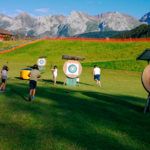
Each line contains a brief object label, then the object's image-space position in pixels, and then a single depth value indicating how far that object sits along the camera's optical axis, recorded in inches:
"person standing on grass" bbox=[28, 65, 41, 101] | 491.8
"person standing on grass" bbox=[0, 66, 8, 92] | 577.2
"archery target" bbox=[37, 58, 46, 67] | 1642.5
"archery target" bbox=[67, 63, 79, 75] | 842.2
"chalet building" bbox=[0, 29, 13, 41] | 4053.6
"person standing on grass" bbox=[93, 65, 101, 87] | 919.0
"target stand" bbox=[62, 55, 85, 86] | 839.9
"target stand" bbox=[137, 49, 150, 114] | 410.6
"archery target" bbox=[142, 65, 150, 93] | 410.6
